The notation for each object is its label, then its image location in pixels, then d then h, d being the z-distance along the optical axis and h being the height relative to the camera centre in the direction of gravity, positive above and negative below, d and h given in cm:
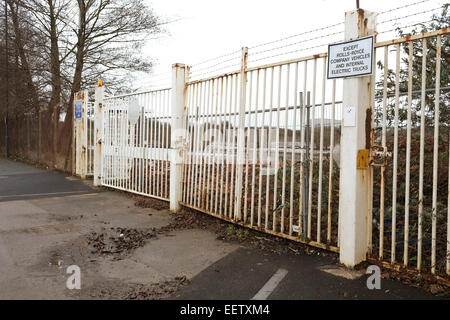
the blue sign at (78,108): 1049 +115
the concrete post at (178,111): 660 +69
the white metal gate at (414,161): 348 -15
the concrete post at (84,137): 1033 +32
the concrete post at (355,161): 390 -12
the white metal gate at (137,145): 730 +8
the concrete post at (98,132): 941 +42
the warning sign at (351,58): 378 +99
